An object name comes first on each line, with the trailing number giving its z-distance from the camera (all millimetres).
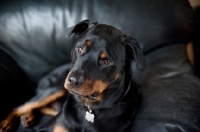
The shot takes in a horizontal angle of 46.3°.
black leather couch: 1589
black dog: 1125
